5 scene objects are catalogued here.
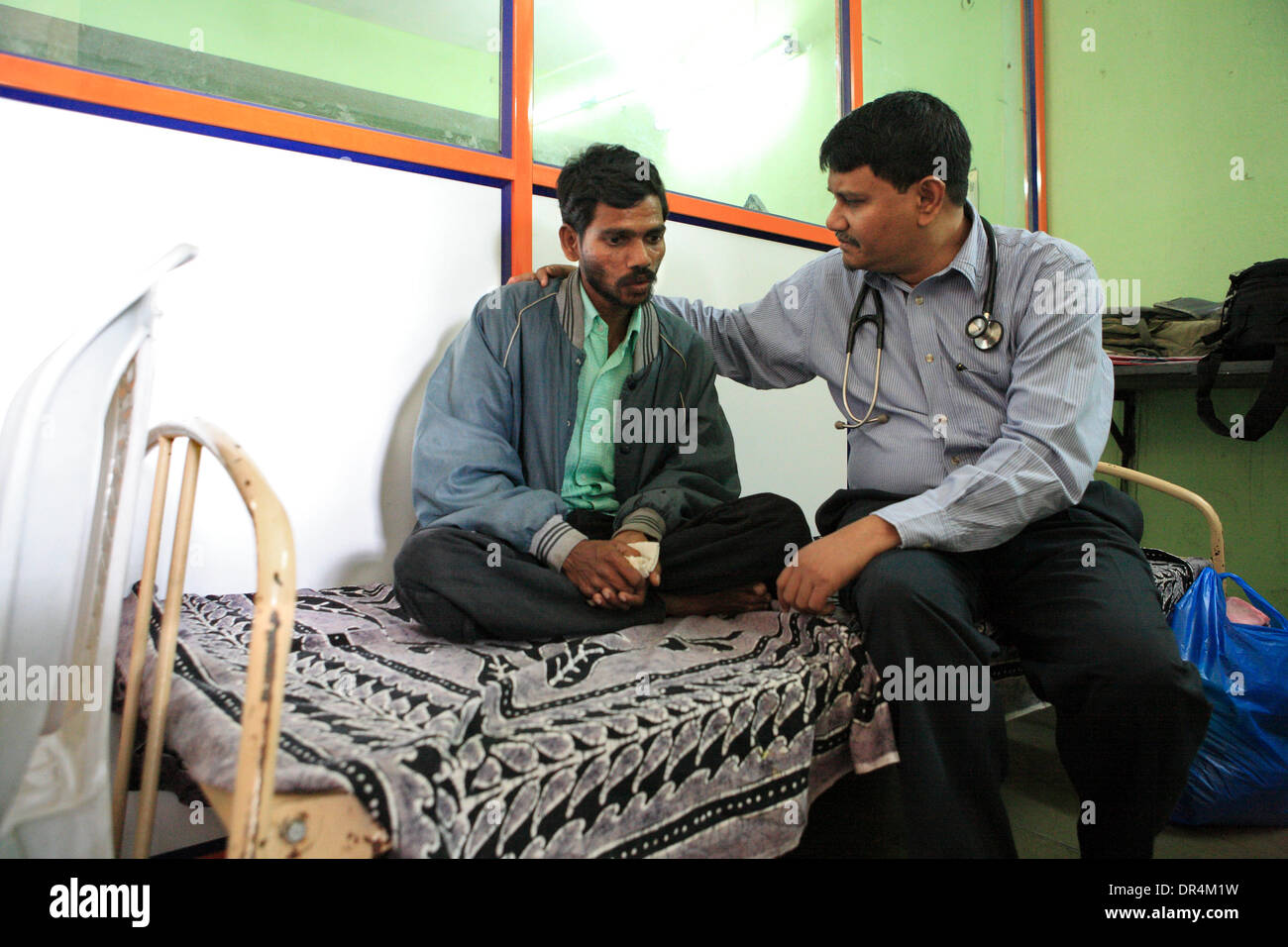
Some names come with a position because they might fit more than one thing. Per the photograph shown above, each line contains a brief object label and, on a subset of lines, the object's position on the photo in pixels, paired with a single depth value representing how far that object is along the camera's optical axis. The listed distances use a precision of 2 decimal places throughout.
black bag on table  2.09
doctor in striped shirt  1.15
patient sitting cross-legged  1.31
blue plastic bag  1.55
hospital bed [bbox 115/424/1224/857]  0.77
